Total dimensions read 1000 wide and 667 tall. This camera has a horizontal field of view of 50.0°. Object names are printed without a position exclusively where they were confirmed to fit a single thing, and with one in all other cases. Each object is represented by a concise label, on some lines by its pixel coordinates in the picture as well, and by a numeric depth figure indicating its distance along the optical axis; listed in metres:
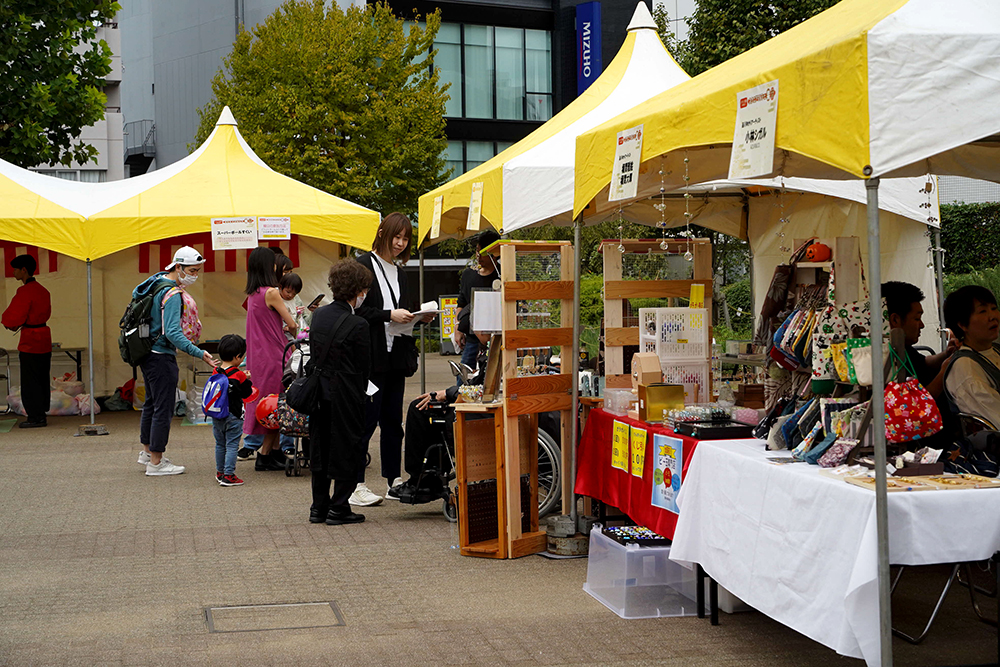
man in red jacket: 13.32
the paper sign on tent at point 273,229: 13.07
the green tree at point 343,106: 24.22
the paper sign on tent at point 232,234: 12.97
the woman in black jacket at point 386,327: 7.71
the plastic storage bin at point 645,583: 5.30
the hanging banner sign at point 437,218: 9.79
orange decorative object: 4.90
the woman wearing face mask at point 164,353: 9.30
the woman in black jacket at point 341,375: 7.02
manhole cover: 5.17
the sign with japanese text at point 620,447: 5.90
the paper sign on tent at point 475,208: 8.62
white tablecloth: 3.72
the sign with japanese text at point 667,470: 5.27
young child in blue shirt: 9.09
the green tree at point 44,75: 16.94
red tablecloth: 5.43
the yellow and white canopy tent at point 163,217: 12.56
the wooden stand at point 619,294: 6.55
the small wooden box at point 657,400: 5.72
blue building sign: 36.88
